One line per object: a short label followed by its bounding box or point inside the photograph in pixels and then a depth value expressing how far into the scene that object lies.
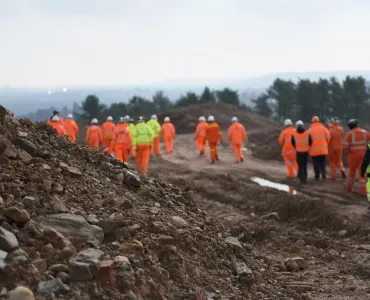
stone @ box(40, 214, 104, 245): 4.12
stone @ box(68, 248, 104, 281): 3.60
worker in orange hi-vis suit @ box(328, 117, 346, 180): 14.80
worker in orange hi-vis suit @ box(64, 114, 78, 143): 17.66
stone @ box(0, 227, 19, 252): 3.60
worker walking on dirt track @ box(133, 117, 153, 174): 13.71
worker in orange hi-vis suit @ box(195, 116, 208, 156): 21.22
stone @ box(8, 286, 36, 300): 3.24
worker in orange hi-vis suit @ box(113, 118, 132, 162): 15.40
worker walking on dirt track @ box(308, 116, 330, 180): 13.75
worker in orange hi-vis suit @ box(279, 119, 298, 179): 14.48
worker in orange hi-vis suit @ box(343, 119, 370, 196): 12.04
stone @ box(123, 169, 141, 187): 5.70
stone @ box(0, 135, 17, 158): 4.76
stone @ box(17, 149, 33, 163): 4.89
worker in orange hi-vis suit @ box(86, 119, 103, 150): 18.17
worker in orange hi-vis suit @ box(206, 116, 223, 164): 18.19
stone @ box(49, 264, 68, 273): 3.63
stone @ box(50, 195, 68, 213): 4.37
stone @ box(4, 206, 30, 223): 3.97
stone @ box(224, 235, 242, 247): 5.60
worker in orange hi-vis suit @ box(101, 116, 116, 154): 20.11
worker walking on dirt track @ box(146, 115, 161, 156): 21.73
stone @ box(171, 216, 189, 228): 5.06
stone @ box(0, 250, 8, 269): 3.38
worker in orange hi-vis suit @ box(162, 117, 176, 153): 22.95
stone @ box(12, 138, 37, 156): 5.11
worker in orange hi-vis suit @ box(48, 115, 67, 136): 15.27
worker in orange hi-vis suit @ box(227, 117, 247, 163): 18.38
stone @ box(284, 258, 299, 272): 6.33
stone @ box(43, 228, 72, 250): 3.91
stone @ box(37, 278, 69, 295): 3.41
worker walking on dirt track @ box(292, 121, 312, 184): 13.74
